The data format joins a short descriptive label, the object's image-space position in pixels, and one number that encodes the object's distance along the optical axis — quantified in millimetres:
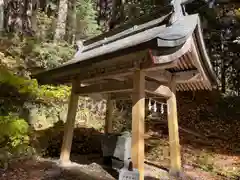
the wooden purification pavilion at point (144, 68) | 3096
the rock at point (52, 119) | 6993
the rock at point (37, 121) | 6628
